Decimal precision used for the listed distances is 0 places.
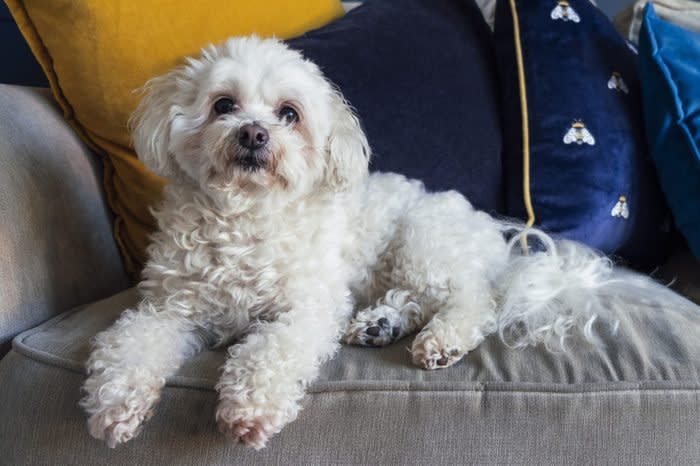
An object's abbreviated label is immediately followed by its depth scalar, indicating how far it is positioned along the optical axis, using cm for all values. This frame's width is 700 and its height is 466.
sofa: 91
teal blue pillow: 140
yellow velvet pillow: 130
